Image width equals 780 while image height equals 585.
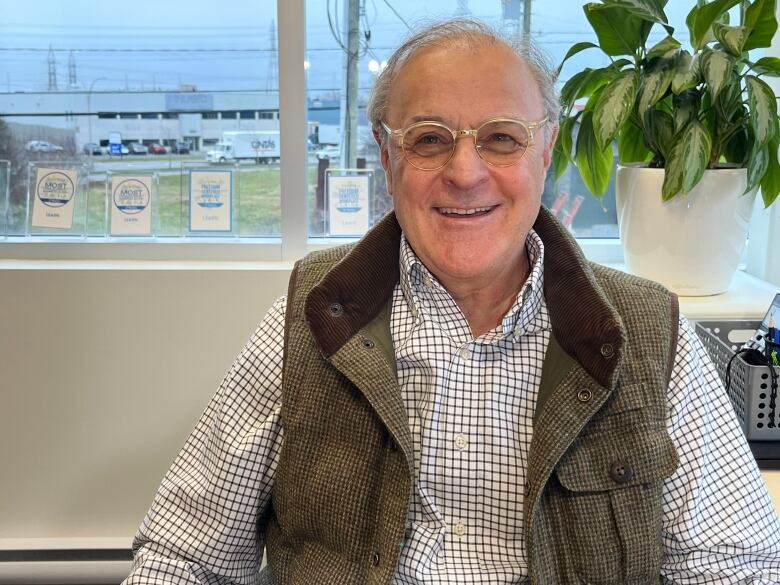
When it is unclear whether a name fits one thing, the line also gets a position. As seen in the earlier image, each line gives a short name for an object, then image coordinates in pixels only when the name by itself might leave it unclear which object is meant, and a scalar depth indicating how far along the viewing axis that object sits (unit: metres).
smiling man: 1.28
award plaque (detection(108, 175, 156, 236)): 2.67
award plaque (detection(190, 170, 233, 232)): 2.70
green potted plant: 2.04
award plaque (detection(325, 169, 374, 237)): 2.72
